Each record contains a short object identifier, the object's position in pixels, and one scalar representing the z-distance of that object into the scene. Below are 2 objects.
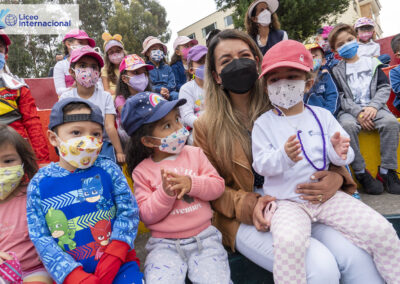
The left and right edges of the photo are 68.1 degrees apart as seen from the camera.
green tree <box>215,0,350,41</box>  13.48
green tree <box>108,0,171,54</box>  24.62
